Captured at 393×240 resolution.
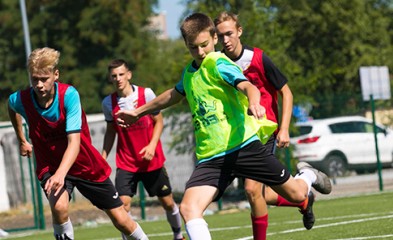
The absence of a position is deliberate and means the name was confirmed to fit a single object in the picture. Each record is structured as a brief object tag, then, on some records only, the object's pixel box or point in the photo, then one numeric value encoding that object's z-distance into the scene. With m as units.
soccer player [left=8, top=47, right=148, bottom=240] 16.06
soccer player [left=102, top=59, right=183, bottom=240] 22.42
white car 39.47
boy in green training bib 14.79
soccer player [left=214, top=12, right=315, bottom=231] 17.87
